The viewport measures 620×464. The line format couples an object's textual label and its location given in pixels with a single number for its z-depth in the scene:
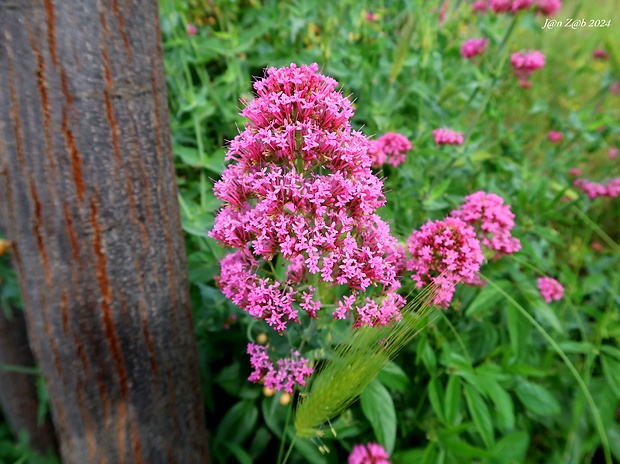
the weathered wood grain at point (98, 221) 0.20
